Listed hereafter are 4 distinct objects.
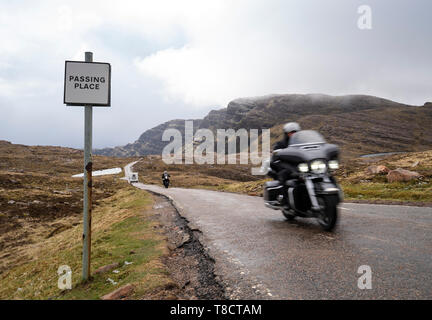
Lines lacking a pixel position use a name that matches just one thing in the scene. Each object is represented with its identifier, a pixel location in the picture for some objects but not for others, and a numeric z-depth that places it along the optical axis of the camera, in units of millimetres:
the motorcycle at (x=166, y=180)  35969
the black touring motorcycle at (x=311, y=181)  6113
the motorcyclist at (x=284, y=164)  7220
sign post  4754
